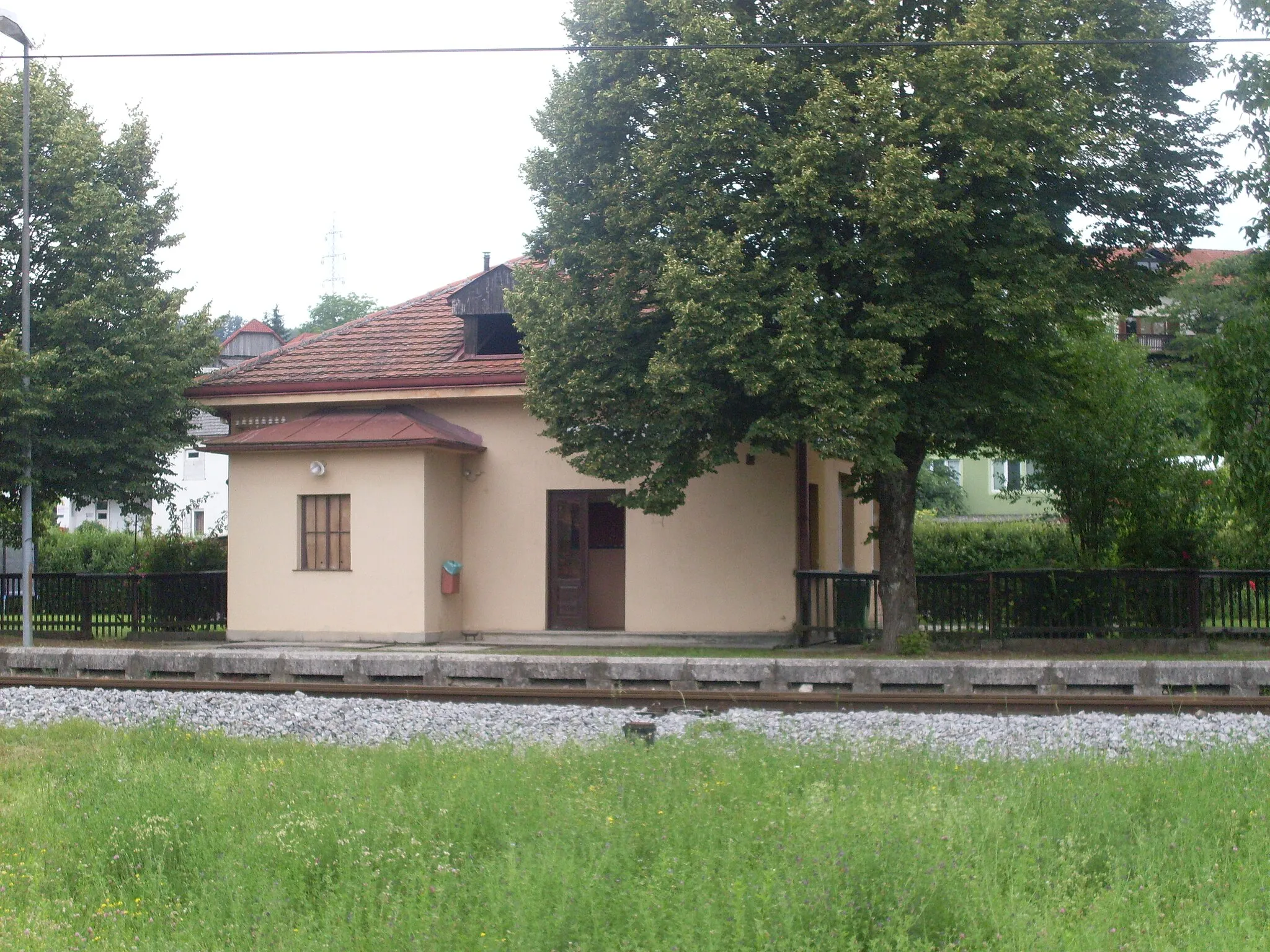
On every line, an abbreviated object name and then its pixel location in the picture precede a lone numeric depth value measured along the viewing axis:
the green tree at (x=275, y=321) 103.81
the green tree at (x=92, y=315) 21.05
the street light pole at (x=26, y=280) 18.92
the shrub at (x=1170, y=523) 20.50
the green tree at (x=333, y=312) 103.62
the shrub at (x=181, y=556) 24.17
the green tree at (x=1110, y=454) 20.00
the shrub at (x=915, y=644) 17.30
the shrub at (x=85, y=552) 36.53
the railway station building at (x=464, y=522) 20.22
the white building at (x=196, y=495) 56.78
